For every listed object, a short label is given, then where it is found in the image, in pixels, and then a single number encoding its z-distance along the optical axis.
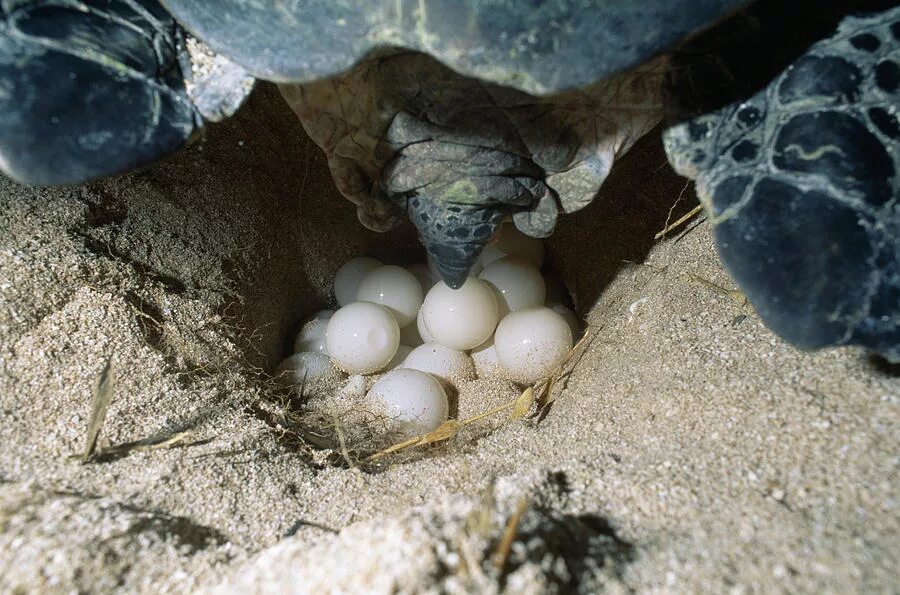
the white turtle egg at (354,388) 0.37
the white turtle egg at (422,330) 0.41
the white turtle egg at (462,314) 0.37
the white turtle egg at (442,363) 0.38
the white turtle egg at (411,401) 0.34
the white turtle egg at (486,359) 0.39
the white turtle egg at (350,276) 0.44
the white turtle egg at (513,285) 0.41
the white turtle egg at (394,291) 0.41
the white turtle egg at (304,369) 0.38
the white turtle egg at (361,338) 0.37
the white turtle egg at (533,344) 0.36
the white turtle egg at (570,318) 0.41
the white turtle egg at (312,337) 0.41
